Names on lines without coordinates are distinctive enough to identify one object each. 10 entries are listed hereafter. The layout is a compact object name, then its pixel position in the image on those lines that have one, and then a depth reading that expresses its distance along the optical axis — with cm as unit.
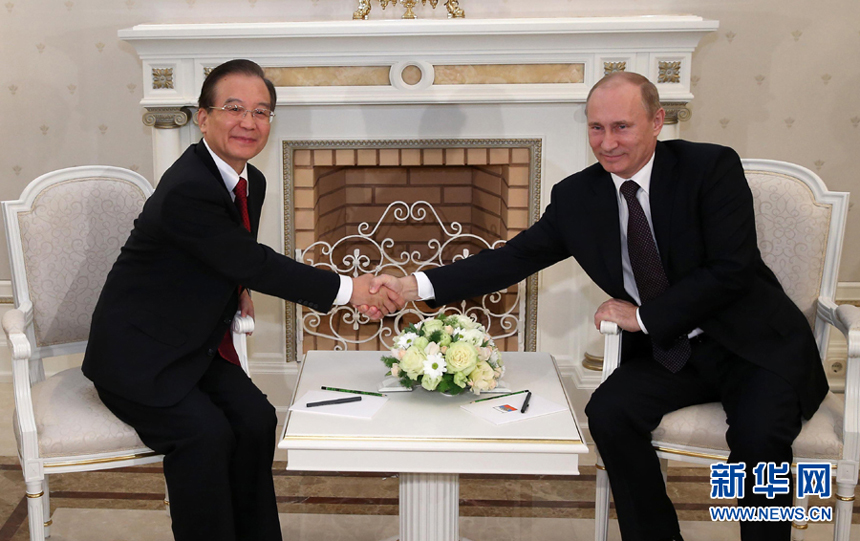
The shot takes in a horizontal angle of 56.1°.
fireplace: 337
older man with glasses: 209
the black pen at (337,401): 211
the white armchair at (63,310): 214
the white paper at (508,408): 204
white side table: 190
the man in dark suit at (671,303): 216
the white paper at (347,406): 206
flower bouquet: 211
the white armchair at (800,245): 238
